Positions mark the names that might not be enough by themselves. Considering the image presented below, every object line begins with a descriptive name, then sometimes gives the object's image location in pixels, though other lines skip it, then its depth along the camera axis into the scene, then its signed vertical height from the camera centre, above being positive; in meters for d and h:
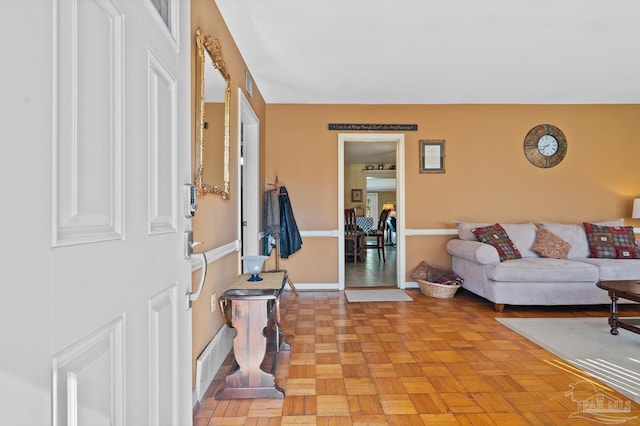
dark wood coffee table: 2.70 -0.65
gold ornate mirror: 2.04 +0.59
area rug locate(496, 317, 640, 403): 2.24 -1.04
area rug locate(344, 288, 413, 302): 4.24 -1.05
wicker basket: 4.27 -0.95
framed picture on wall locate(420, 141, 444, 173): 4.81 +0.73
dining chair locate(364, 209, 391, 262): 7.56 -0.47
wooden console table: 2.03 -0.78
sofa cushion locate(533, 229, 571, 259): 4.11 -0.40
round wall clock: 4.83 +0.90
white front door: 0.56 -0.01
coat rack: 4.41 -0.50
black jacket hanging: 4.37 -0.23
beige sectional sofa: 3.70 -0.69
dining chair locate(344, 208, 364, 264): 7.01 -0.51
